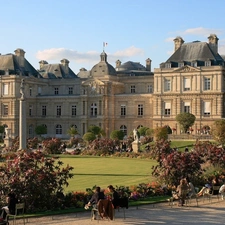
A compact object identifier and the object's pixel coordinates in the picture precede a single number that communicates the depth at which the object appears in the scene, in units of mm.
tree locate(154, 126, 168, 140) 50562
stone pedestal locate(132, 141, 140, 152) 46331
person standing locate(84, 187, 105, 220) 17594
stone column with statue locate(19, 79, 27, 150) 38812
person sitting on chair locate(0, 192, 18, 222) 17125
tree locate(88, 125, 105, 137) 60544
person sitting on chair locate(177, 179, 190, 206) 19938
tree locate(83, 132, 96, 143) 53125
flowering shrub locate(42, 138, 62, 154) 45712
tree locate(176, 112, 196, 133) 55875
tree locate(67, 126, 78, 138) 63584
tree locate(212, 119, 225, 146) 44500
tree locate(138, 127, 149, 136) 58566
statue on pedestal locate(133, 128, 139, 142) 47088
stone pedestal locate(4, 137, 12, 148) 51316
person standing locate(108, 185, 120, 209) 18312
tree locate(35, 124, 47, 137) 69250
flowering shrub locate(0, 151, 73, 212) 18188
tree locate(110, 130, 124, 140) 55562
